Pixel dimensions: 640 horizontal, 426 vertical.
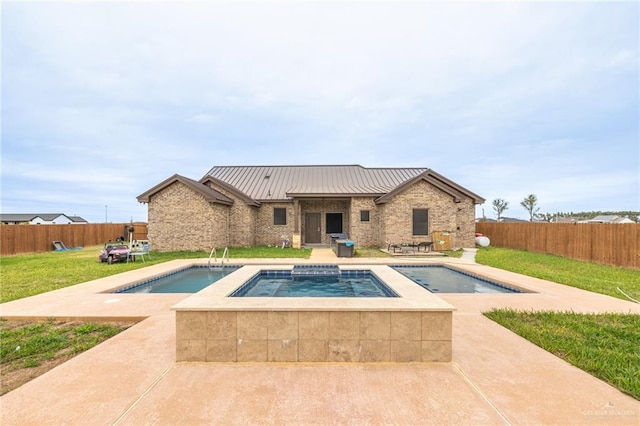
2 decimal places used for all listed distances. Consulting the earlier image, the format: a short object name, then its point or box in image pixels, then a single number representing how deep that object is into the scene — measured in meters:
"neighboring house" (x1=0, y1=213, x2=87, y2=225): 50.54
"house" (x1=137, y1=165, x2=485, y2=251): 14.98
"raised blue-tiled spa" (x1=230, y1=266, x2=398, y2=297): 6.43
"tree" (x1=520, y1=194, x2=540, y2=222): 58.06
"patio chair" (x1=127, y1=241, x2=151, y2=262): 11.92
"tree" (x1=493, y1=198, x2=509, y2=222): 61.54
